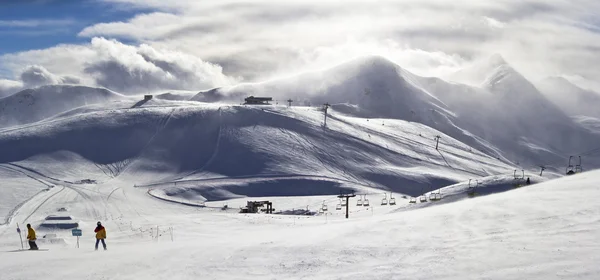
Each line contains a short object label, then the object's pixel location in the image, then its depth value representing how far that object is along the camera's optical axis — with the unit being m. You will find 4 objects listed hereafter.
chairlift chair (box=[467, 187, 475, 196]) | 74.38
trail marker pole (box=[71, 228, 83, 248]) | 36.91
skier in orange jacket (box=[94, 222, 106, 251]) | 34.94
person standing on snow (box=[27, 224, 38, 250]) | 35.66
